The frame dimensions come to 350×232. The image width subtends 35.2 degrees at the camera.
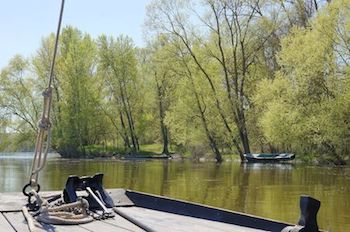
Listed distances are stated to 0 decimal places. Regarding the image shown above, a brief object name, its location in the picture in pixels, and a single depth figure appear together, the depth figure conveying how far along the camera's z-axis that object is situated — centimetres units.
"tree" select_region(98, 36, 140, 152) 5794
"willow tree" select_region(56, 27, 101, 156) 5694
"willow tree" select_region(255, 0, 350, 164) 3422
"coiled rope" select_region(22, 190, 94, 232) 488
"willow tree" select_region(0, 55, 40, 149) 5497
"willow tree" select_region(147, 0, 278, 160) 4359
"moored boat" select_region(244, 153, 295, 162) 4150
